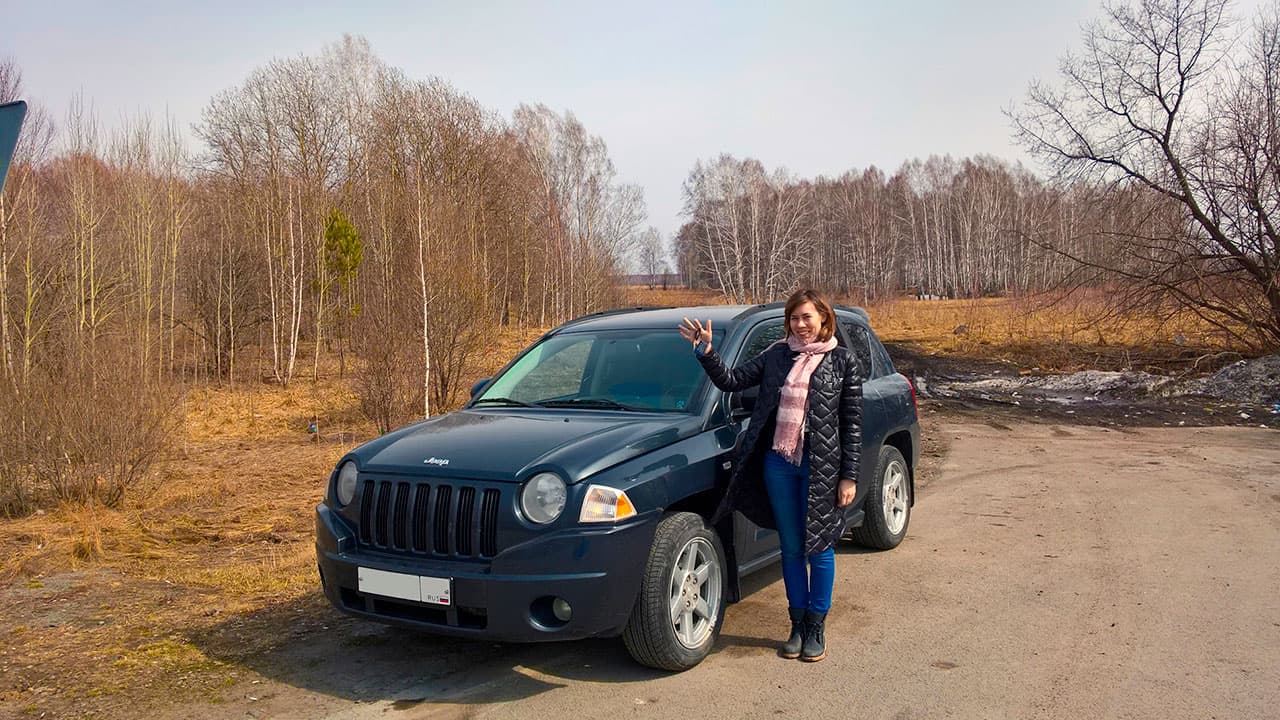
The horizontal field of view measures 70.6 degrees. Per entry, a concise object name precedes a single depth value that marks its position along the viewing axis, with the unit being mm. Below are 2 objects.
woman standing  4367
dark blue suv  3895
